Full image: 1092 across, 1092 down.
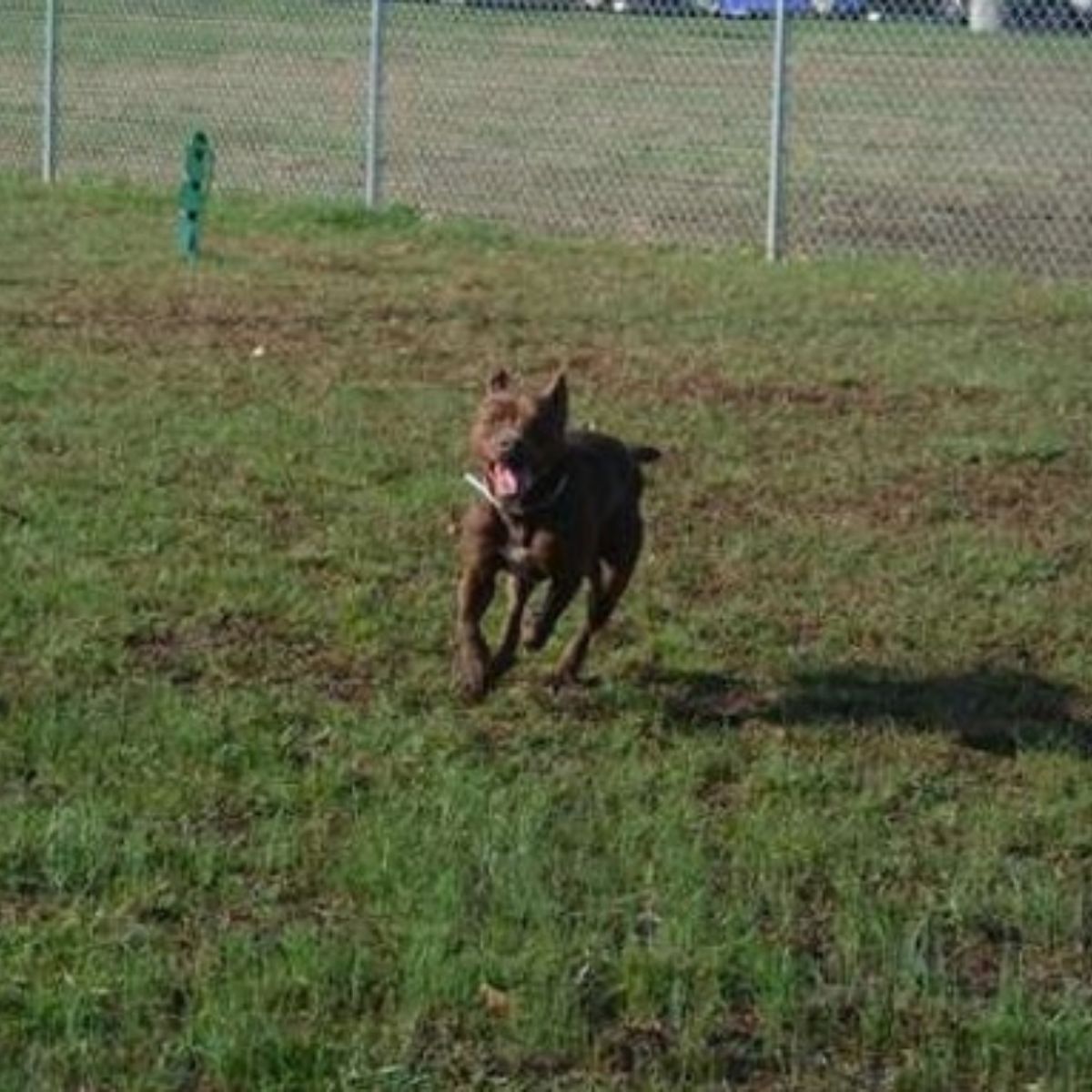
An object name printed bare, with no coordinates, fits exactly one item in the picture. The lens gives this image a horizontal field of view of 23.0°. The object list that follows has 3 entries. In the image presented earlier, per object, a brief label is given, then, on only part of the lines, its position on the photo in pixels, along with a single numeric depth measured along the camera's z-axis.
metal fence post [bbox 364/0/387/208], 15.03
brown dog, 5.46
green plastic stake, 12.67
